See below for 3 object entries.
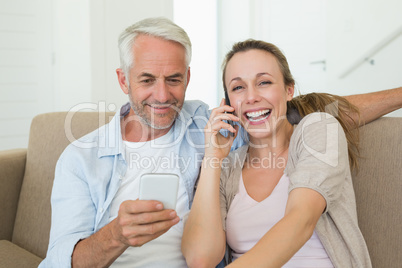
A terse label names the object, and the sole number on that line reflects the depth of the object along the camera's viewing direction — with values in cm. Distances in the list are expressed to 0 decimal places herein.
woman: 111
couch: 144
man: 137
